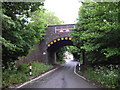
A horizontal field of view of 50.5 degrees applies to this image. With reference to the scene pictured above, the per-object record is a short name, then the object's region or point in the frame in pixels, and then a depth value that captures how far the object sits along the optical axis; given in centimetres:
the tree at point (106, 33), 603
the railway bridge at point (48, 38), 2078
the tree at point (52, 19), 4128
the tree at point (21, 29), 650
